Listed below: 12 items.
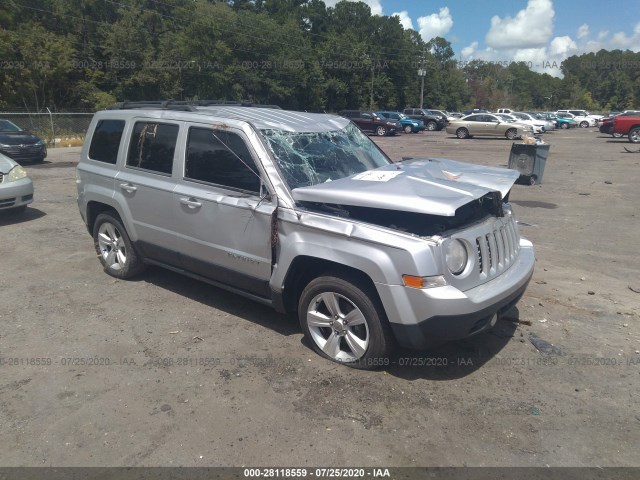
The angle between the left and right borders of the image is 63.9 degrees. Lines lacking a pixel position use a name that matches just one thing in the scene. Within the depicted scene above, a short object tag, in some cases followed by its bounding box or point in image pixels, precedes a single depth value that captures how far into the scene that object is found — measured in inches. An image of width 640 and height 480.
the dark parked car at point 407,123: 1569.9
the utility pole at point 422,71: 2817.4
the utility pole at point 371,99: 2790.6
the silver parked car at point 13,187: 332.8
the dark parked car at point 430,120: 1731.1
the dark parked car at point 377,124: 1422.2
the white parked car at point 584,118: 1985.7
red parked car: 1071.6
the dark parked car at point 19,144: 629.6
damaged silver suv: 141.2
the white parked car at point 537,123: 1486.2
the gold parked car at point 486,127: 1280.8
